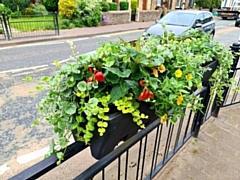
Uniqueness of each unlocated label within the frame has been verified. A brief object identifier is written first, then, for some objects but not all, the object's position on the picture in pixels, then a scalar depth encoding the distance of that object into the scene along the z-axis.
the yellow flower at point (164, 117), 1.20
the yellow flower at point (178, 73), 1.13
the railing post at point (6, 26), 7.57
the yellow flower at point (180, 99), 1.09
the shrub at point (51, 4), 13.66
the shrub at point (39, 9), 12.30
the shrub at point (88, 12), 11.89
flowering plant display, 0.89
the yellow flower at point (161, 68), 1.07
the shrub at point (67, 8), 11.45
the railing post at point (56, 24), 9.06
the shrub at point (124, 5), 15.41
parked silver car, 7.11
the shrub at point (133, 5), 16.64
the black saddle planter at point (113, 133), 0.92
